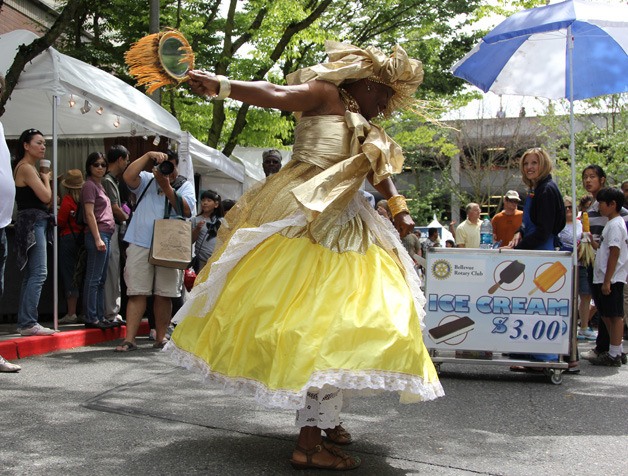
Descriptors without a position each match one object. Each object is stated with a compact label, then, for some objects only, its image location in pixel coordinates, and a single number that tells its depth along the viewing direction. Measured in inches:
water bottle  446.0
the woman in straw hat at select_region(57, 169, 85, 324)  355.3
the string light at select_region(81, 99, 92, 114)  364.0
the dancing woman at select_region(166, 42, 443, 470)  137.5
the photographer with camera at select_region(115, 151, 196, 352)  300.8
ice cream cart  267.4
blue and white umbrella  316.5
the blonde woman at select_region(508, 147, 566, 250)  275.6
